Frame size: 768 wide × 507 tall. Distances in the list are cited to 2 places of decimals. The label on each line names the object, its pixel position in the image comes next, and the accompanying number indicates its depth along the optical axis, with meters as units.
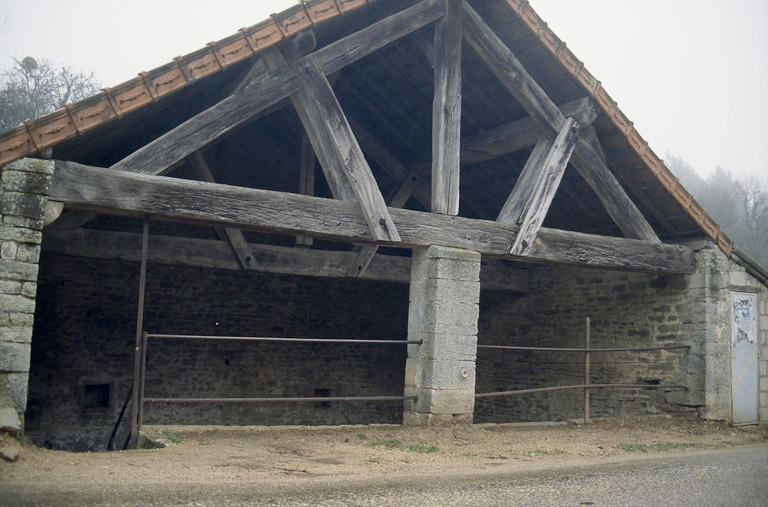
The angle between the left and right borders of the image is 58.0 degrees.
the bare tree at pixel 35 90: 17.91
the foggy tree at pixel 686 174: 34.62
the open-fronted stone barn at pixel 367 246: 5.88
